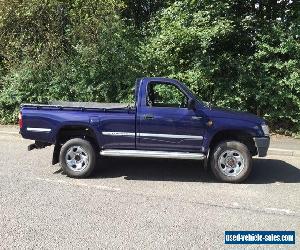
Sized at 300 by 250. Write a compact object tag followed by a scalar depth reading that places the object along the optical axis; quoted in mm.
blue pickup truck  7457
